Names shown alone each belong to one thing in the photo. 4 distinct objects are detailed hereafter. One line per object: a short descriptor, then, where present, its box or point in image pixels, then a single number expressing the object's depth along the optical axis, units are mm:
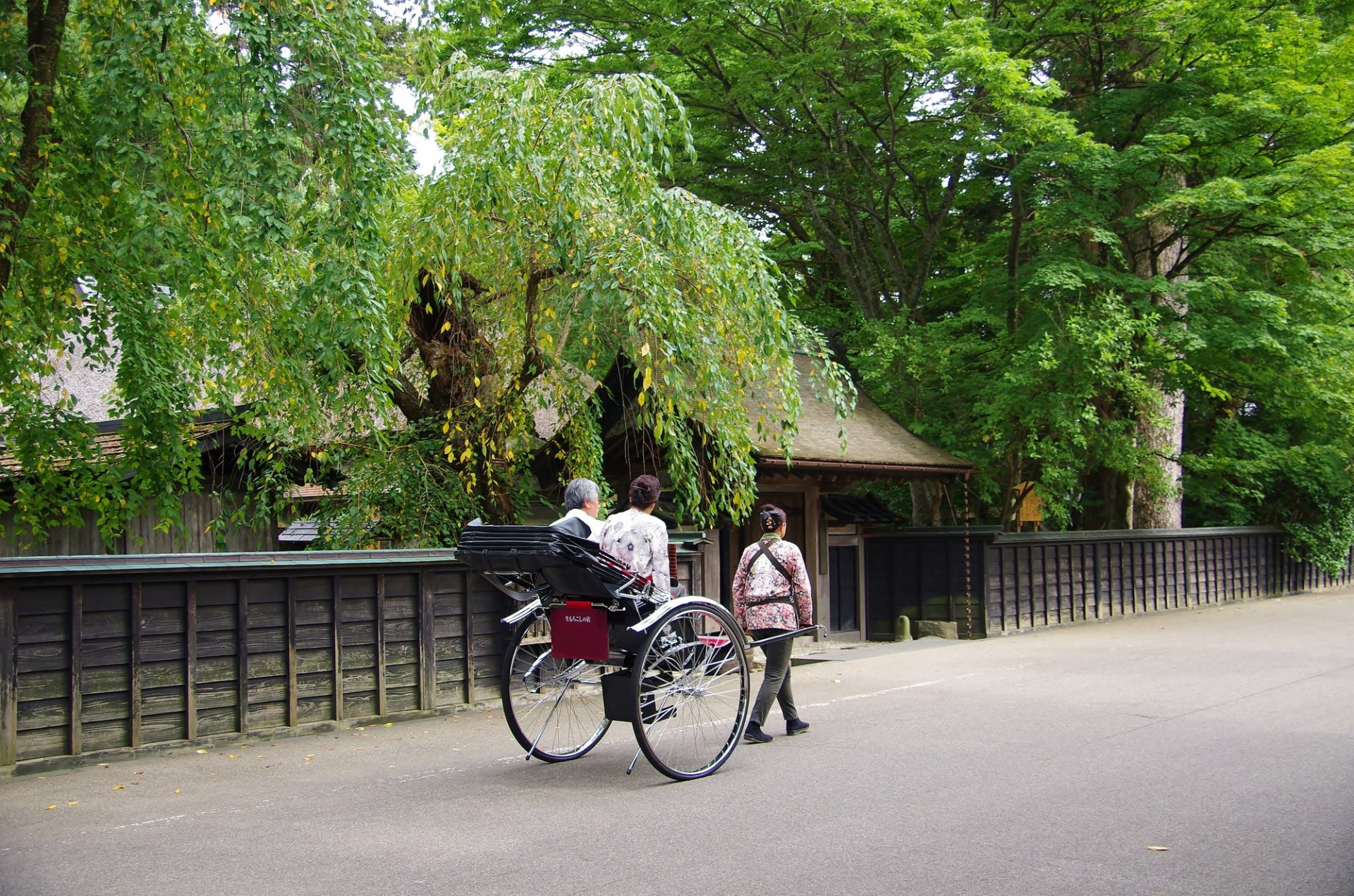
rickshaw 6848
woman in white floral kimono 7258
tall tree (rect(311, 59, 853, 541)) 9523
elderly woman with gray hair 7316
